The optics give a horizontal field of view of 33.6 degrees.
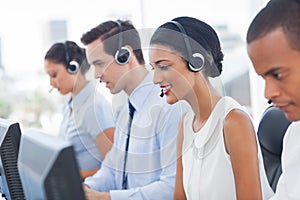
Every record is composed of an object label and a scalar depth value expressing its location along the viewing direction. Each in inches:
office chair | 70.9
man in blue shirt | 66.4
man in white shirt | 39.2
